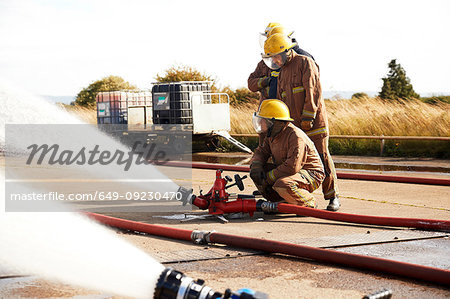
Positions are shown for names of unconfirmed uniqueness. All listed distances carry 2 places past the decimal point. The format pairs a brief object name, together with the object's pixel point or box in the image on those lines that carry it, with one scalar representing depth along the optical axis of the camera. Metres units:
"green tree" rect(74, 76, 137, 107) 33.34
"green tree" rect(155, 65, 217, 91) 24.36
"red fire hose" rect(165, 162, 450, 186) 8.45
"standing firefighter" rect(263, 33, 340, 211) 6.45
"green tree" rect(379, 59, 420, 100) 35.28
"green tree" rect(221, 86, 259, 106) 24.88
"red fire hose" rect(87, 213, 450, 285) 3.62
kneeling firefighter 6.07
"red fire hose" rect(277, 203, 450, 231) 5.26
